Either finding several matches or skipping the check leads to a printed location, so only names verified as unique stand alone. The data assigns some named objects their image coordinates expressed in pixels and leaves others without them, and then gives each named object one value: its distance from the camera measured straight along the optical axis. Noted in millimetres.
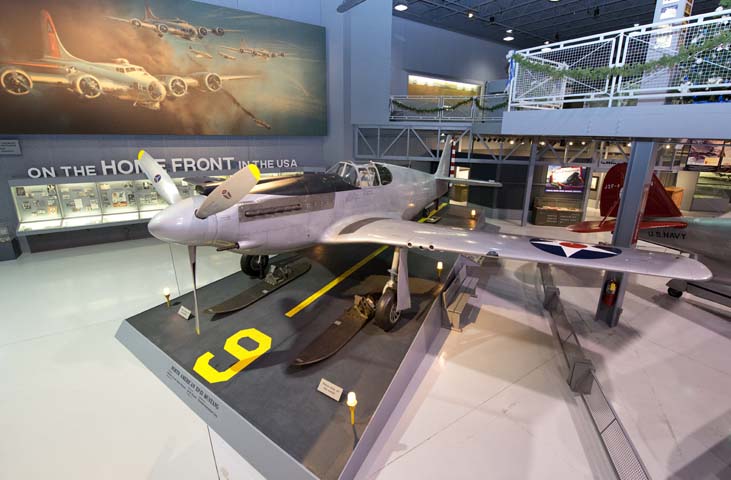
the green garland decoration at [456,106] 13312
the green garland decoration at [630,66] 4473
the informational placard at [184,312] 6190
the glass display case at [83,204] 10469
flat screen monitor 14742
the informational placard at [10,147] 9995
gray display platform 3832
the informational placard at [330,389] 4356
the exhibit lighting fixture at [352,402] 3825
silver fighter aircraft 4629
